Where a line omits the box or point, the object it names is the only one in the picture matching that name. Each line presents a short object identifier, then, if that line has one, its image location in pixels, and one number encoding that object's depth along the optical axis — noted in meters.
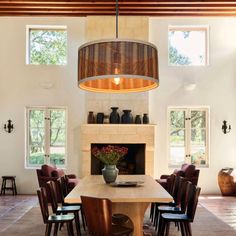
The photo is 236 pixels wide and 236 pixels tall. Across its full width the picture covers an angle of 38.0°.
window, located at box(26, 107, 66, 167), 8.50
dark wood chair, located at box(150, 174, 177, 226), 5.12
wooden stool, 8.03
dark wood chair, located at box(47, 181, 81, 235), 4.19
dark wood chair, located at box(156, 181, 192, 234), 4.11
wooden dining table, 3.62
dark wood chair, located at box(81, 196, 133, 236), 3.18
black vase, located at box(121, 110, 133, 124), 8.02
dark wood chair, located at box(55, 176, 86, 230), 4.77
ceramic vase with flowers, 4.77
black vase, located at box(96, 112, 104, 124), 8.04
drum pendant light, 3.23
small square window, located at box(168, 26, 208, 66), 8.60
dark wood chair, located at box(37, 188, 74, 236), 3.77
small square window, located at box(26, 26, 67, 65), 8.56
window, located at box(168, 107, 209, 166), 8.51
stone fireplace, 7.97
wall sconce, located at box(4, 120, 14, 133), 8.29
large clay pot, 7.91
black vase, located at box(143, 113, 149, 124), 8.06
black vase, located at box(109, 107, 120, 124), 8.02
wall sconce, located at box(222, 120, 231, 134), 8.35
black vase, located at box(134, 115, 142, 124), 8.05
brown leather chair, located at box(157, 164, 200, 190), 7.19
